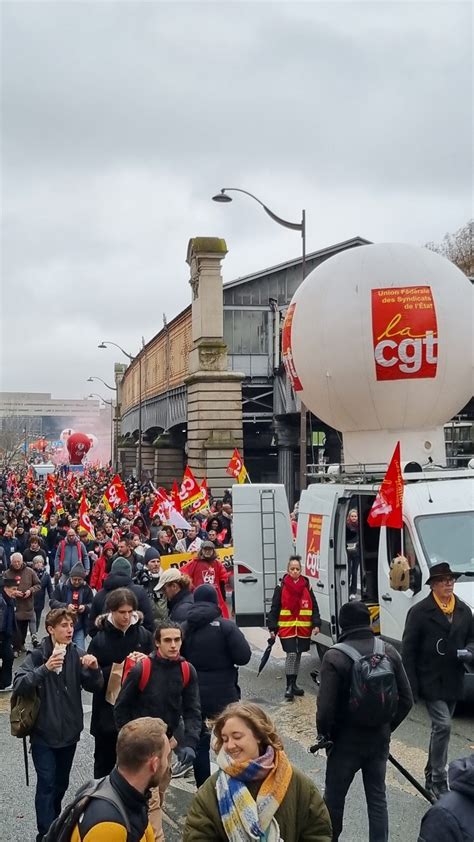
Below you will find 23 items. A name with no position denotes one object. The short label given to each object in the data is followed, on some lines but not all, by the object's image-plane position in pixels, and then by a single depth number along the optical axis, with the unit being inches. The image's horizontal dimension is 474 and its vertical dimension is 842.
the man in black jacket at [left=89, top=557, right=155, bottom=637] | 296.0
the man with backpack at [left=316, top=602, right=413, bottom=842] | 178.2
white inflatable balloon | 439.2
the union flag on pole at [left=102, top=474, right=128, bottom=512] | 945.3
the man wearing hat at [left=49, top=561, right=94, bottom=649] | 360.5
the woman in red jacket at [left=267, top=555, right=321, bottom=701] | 354.9
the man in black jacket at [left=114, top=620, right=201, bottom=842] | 192.5
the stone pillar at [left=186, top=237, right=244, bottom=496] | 1166.3
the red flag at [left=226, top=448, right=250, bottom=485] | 878.4
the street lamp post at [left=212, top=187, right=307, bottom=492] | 708.9
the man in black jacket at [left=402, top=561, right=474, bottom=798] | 228.2
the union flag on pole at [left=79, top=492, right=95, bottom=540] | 658.8
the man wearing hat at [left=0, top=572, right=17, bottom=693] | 370.6
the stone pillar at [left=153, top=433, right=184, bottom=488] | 1723.7
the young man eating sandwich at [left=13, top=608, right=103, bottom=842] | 195.6
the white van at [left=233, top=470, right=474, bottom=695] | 321.4
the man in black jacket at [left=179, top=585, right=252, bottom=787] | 231.1
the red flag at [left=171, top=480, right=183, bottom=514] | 749.5
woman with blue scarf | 116.4
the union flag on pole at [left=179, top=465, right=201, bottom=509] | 767.7
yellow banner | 525.3
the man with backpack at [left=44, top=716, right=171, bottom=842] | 112.7
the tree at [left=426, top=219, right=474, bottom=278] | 2407.7
